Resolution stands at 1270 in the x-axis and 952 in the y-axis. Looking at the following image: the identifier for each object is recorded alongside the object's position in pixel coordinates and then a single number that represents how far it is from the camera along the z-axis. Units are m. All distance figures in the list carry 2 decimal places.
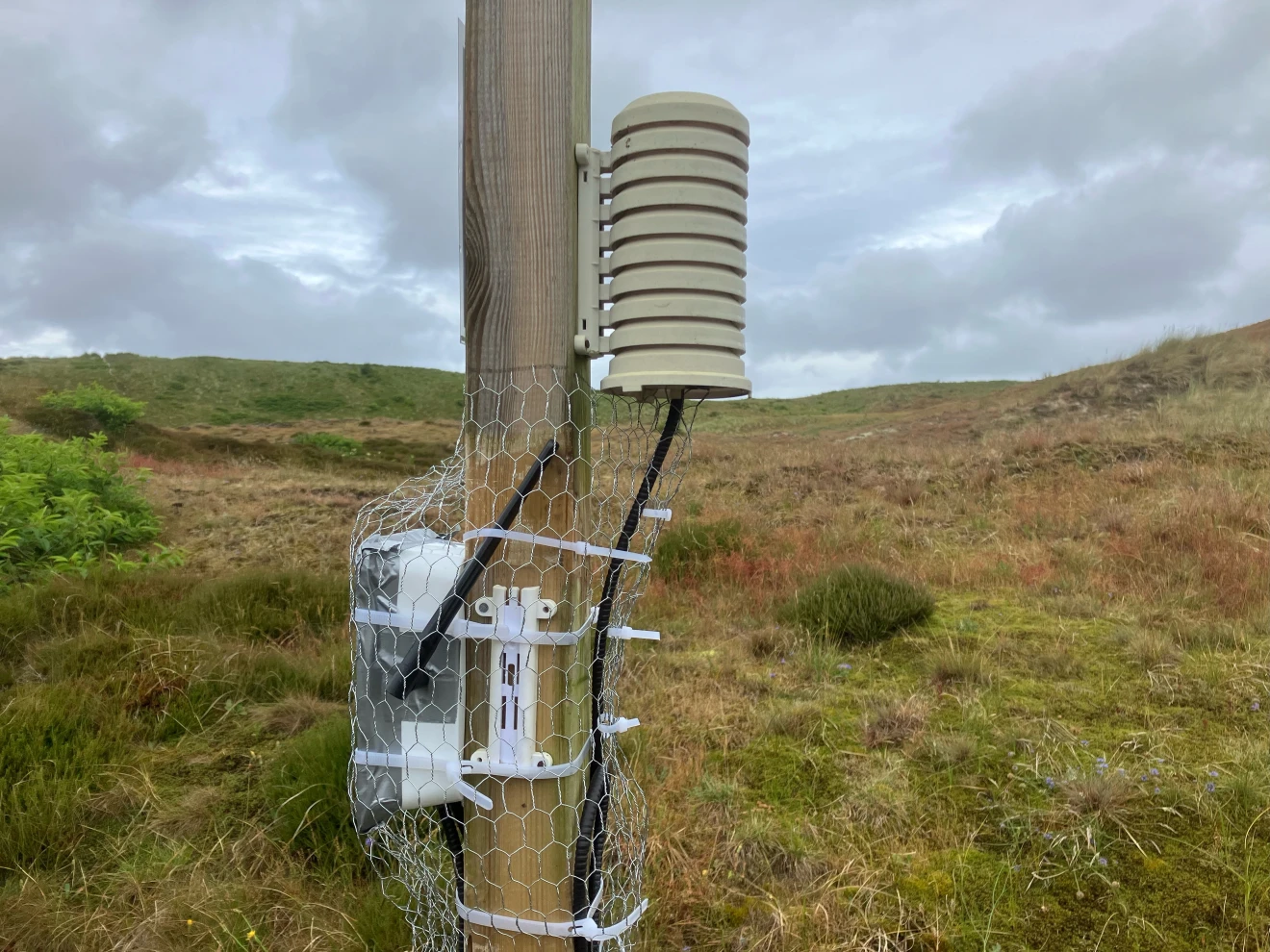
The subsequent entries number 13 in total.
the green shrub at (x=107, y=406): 20.08
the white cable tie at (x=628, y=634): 1.64
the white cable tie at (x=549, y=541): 1.51
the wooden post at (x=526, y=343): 1.55
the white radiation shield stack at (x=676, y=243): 1.50
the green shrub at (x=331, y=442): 22.23
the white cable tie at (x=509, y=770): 1.56
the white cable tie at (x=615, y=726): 1.80
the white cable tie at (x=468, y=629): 1.53
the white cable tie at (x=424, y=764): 1.50
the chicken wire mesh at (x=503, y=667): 1.55
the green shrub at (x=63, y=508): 5.87
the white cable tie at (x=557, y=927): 1.61
